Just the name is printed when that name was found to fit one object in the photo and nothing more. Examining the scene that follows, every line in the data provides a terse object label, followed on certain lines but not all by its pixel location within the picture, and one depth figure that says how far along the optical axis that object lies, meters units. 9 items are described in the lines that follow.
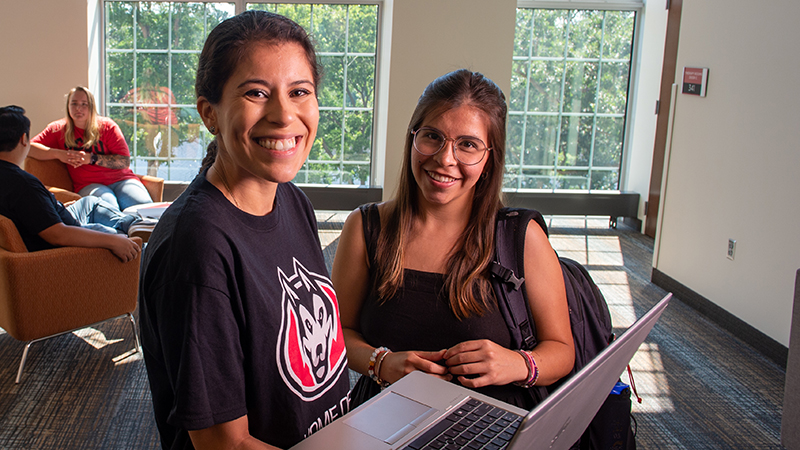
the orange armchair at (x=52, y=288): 2.88
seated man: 3.02
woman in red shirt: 5.30
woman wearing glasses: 1.50
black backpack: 1.51
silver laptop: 0.80
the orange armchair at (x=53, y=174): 5.27
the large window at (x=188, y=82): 6.84
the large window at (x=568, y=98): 7.17
